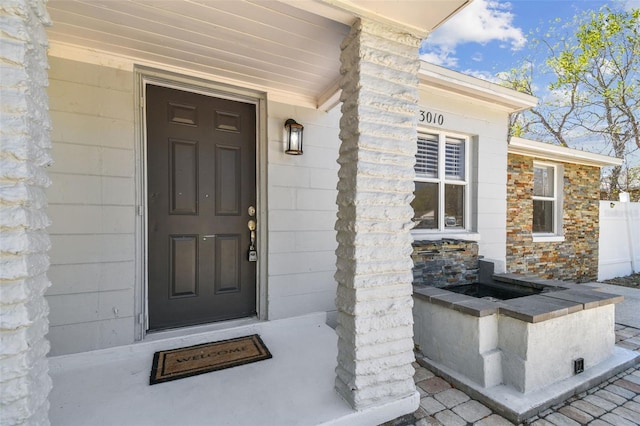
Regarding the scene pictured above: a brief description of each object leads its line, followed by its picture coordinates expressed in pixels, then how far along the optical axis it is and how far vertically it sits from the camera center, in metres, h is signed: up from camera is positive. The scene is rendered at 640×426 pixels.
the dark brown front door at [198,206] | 2.59 +0.04
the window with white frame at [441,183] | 4.09 +0.39
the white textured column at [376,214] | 1.69 -0.02
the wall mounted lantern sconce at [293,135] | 2.89 +0.73
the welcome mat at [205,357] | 2.13 -1.15
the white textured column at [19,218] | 1.09 -0.03
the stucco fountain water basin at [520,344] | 2.04 -1.01
